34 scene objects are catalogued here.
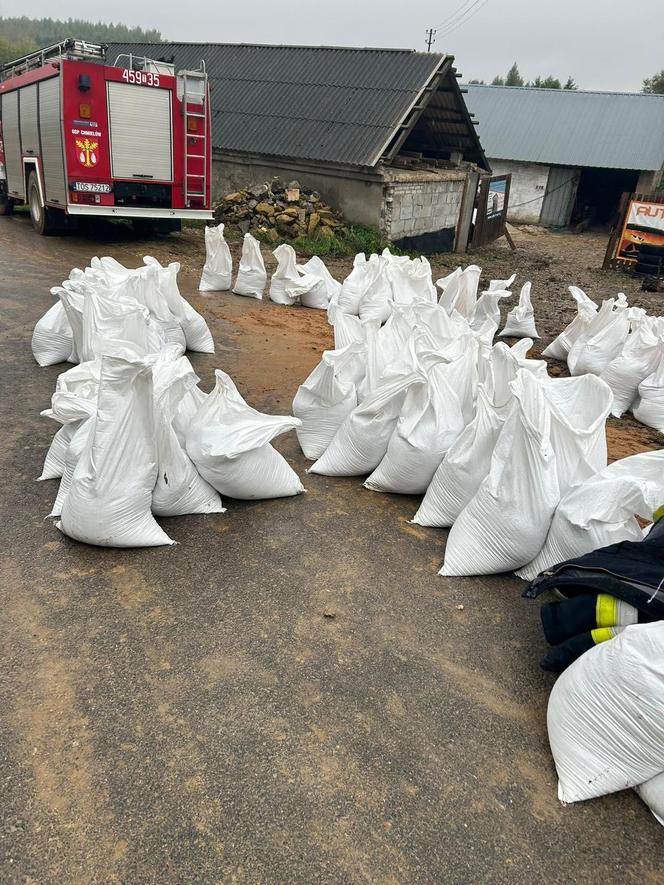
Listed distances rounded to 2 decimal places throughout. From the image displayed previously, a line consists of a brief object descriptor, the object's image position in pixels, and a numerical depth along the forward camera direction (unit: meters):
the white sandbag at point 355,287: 6.82
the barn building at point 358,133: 11.03
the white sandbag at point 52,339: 4.68
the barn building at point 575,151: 19.41
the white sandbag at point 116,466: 2.58
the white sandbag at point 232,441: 2.94
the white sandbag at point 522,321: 6.90
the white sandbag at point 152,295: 4.94
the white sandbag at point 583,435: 2.71
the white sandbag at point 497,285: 6.59
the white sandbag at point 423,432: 3.16
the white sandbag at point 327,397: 3.56
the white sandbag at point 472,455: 2.89
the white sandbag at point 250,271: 7.46
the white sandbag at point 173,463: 2.83
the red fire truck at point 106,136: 8.12
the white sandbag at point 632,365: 5.05
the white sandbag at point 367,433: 3.25
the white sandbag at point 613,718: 1.67
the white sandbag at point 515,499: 2.57
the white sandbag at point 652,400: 4.95
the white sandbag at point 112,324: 3.97
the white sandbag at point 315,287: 7.30
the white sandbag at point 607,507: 2.42
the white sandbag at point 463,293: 6.79
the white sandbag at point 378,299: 6.59
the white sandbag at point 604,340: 5.53
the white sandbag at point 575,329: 5.89
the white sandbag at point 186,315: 5.03
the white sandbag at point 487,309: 6.53
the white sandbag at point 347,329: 4.49
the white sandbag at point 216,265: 7.35
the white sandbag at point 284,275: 7.39
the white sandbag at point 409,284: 6.56
